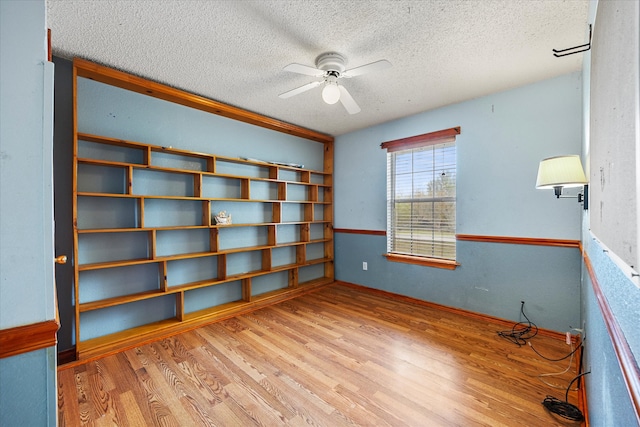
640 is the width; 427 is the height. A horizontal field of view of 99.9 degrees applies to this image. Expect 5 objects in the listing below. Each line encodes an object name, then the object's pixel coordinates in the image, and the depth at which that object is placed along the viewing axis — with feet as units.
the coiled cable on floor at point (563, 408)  5.26
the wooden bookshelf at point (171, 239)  8.08
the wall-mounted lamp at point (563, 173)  5.94
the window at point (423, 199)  11.21
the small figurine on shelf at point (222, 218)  10.55
